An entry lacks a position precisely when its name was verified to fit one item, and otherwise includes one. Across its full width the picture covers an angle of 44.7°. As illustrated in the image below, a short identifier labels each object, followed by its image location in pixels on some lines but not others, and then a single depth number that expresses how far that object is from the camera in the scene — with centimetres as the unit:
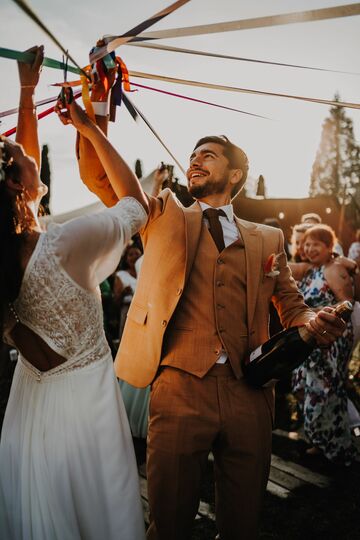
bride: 158
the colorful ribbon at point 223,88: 206
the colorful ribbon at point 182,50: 198
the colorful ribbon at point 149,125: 245
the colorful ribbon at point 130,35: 186
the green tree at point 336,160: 4141
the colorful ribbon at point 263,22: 149
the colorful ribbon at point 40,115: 219
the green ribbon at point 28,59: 174
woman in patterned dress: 432
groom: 217
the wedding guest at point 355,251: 813
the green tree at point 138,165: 4272
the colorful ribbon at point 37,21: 157
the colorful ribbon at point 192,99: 256
